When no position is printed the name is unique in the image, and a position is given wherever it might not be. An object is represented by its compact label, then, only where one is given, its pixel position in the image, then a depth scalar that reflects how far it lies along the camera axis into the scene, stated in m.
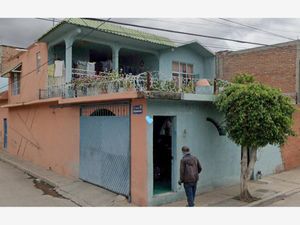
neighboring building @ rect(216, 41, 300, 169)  17.48
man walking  7.51
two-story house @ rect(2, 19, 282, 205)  8.30
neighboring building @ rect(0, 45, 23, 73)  22.94
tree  7.90
